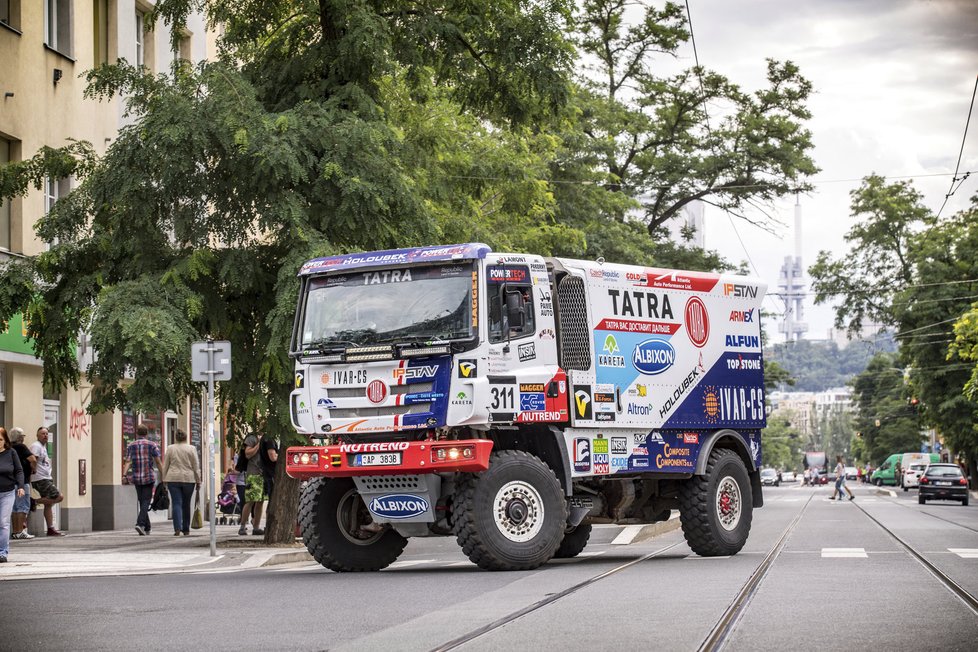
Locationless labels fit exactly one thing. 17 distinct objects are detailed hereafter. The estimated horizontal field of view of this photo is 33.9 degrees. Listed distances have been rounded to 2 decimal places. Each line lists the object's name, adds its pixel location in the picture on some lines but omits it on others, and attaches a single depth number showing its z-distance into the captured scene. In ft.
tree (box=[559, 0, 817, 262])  144.87
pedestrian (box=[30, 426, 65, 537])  81.87
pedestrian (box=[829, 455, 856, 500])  179.63
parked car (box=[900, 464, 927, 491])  256.11
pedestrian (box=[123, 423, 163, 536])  87.04
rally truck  50.14
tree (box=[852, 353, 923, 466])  388.37
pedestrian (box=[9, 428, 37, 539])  82.38
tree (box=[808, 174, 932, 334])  224.33
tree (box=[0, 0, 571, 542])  64.18
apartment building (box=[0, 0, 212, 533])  86.28
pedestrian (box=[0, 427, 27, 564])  60.54
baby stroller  103.50
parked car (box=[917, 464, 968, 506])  171.63
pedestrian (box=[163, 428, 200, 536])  83.87
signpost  61.57
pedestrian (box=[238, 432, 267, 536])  79.21
